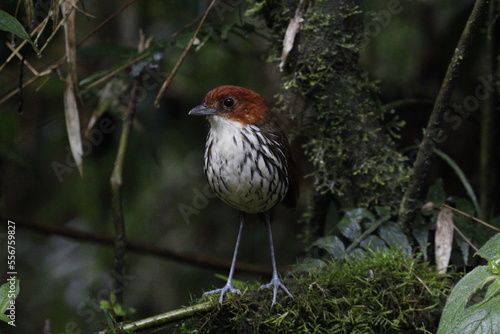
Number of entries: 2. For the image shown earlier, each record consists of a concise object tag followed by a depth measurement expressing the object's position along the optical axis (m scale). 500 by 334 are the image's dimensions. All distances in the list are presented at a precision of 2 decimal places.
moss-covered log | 4.91
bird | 5.58
